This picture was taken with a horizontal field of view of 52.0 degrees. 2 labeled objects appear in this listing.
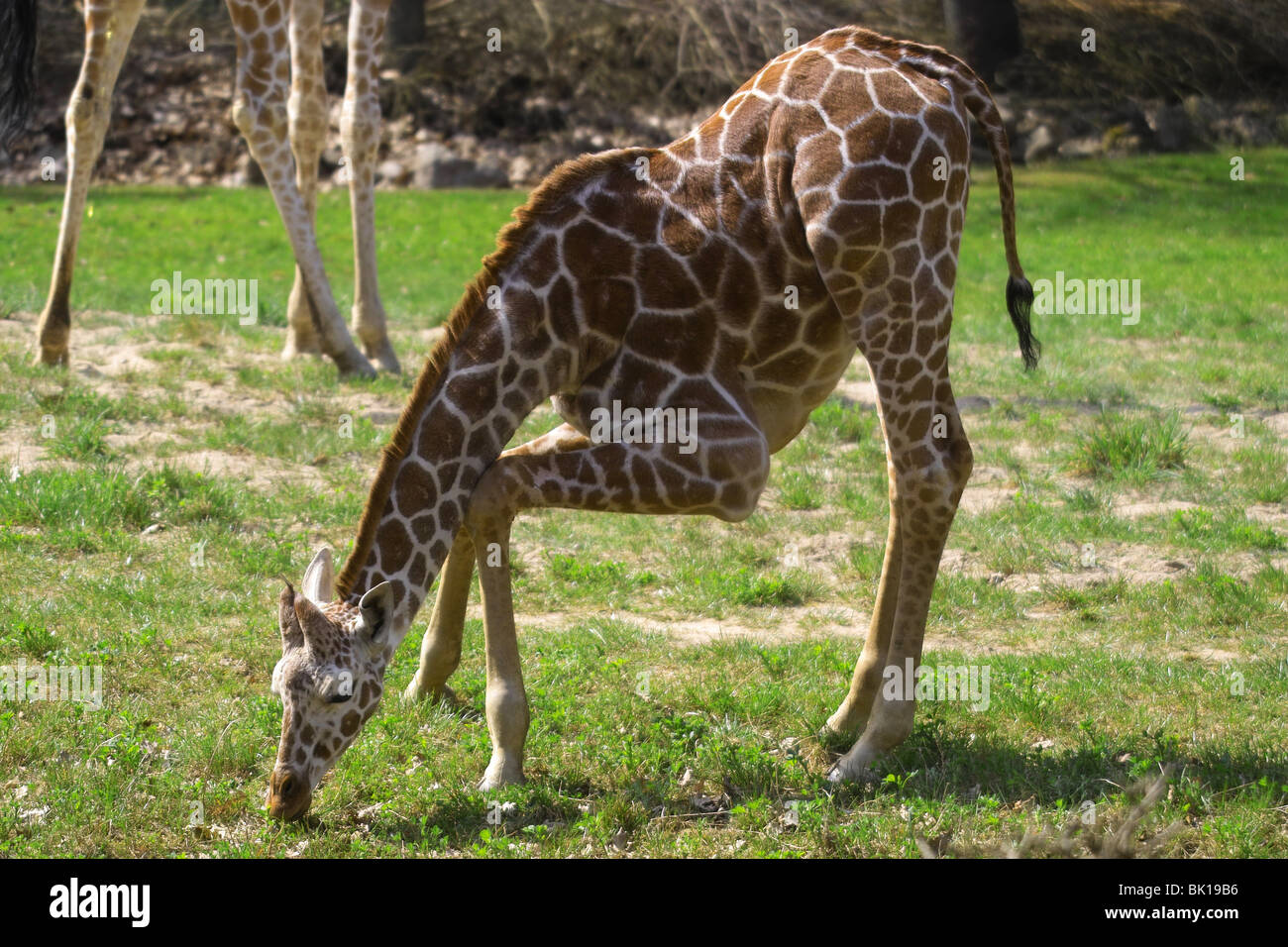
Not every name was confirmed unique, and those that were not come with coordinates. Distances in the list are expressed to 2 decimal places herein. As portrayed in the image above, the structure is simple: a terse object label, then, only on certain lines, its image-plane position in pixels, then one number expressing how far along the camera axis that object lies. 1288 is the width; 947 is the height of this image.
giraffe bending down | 5.10
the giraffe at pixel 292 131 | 10.16
